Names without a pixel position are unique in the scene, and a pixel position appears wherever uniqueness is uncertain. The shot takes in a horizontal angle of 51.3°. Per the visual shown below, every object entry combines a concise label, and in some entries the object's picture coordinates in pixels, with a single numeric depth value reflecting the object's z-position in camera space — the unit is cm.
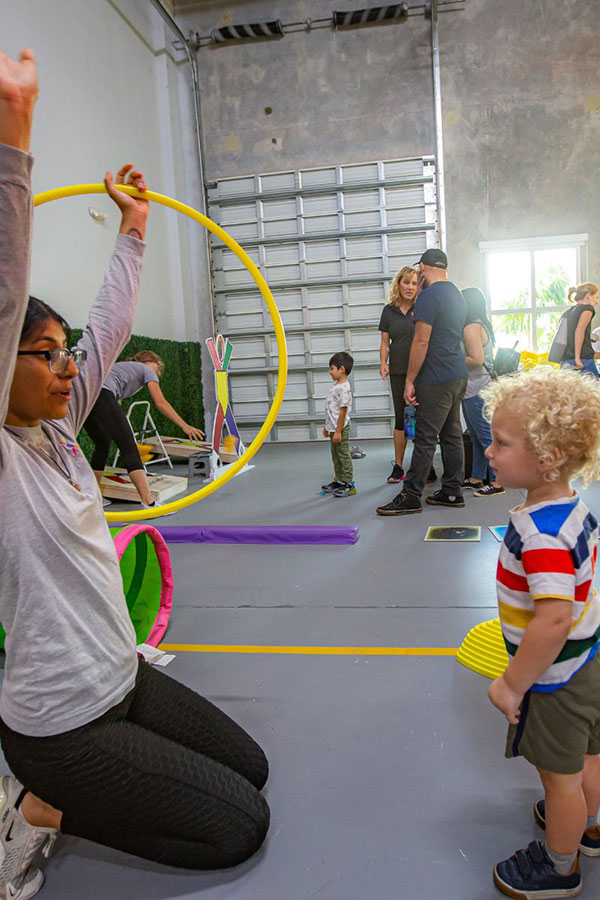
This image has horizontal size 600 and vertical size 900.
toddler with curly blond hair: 119
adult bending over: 492
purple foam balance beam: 414
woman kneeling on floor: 131
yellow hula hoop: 219
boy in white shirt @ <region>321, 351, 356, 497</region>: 537
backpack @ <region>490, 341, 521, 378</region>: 567
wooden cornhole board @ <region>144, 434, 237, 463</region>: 761
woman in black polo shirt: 564
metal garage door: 995
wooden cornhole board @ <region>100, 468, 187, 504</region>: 574
